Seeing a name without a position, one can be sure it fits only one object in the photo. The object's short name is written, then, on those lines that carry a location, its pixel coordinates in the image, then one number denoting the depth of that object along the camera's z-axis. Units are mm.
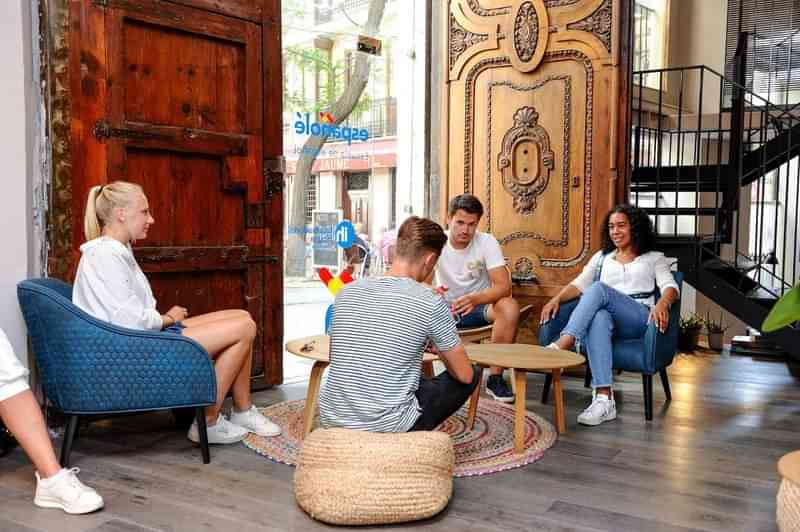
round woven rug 2988
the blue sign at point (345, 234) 5133
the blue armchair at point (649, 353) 3723
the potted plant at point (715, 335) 5961
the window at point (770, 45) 8656
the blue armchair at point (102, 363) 2773
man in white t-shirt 4121
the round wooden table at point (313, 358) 3150
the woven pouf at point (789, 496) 2016
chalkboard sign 4969
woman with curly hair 3721
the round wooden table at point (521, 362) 3092
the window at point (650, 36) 8406
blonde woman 2844
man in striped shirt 2443
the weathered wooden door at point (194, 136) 3424
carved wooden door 4777
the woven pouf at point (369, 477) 2277
